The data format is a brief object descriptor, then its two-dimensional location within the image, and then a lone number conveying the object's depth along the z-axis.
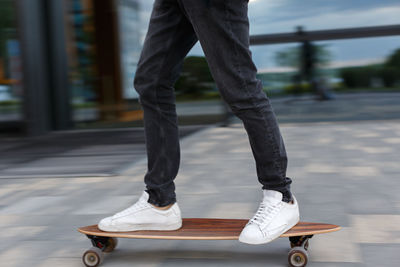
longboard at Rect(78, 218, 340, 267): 1.75
